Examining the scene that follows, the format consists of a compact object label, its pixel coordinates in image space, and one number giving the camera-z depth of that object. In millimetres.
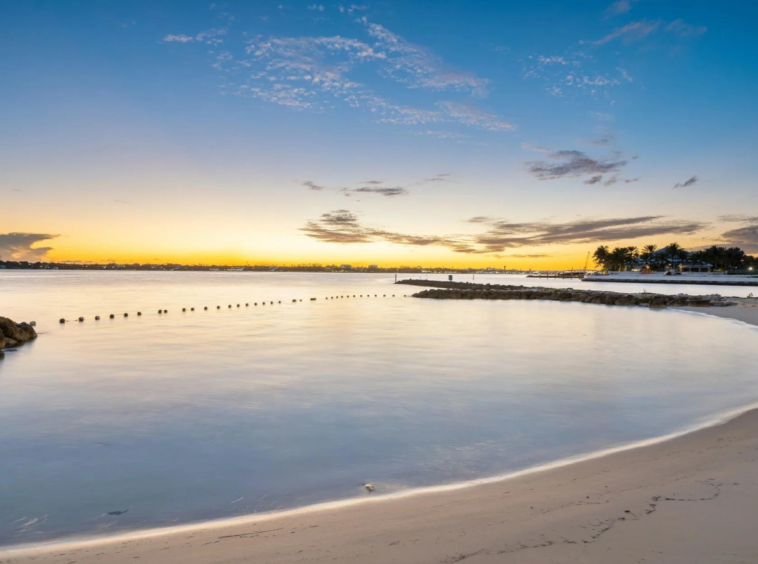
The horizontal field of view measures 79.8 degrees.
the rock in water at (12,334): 15541
